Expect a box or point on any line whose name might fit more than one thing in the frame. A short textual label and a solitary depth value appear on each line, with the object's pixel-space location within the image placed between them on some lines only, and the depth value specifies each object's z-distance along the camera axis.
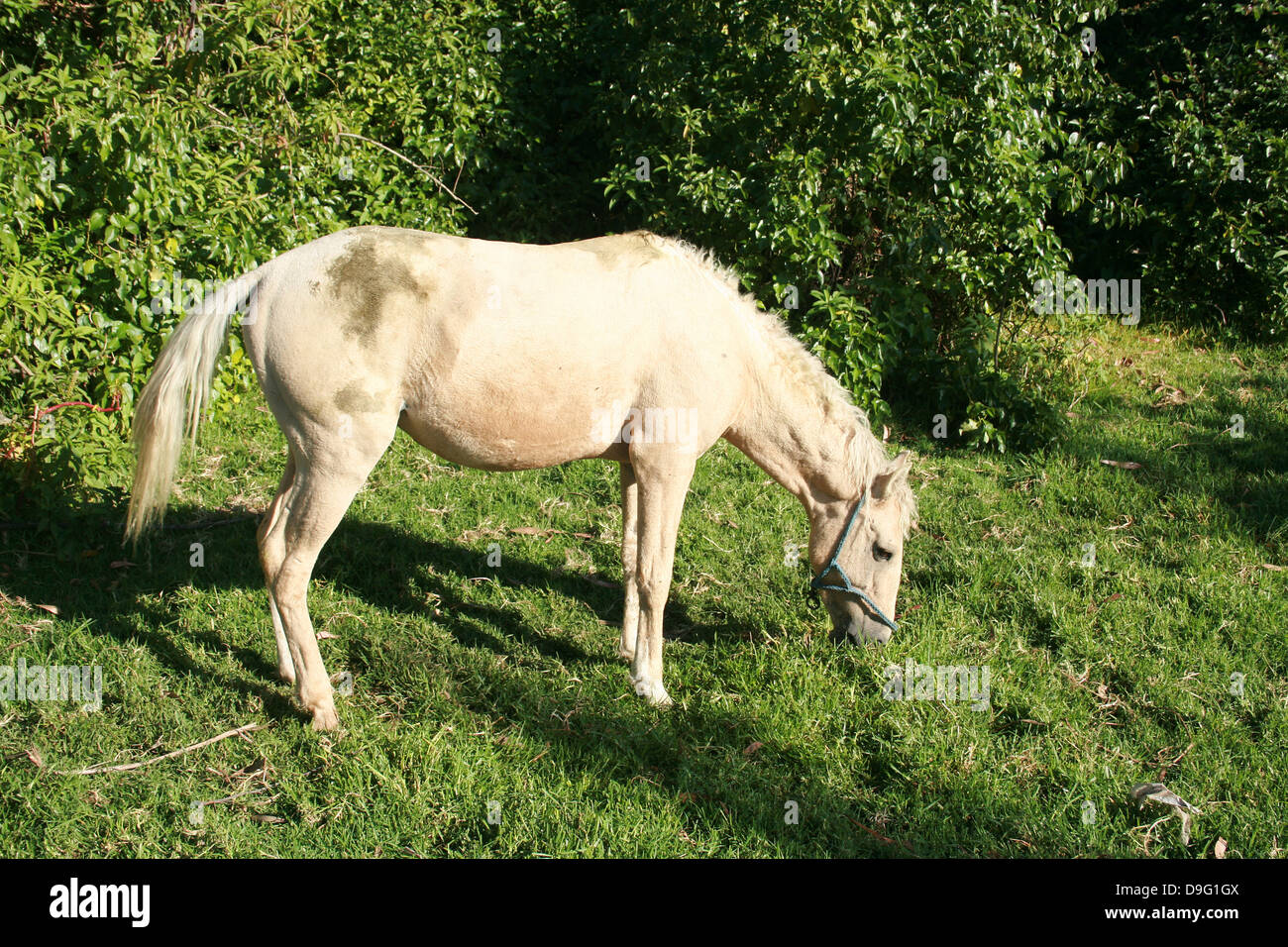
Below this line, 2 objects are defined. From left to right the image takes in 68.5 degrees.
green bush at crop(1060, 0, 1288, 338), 8.57
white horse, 4.07
